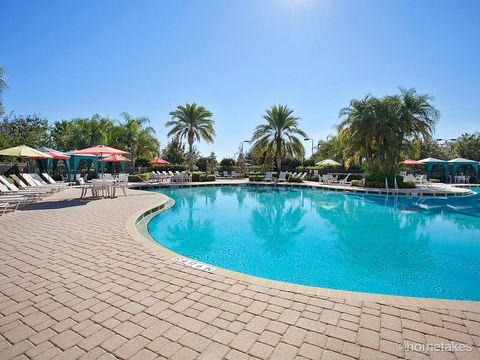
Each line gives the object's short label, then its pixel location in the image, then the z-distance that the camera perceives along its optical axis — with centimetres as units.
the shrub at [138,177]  2227
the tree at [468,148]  3192
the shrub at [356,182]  1944
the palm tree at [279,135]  2389
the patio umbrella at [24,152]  1053
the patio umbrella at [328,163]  2323
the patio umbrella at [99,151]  1211
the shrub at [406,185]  1811
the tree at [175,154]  3825
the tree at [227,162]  3819
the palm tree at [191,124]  2448
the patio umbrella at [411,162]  2245
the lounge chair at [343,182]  2070
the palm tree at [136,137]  2756
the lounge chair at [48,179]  1410
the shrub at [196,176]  2286
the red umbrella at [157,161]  2523
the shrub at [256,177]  2406
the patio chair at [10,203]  786
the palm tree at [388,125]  1741
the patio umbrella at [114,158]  1620
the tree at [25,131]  2537
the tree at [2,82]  1352
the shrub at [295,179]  2286
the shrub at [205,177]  2329
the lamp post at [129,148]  2617
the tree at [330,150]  3117
